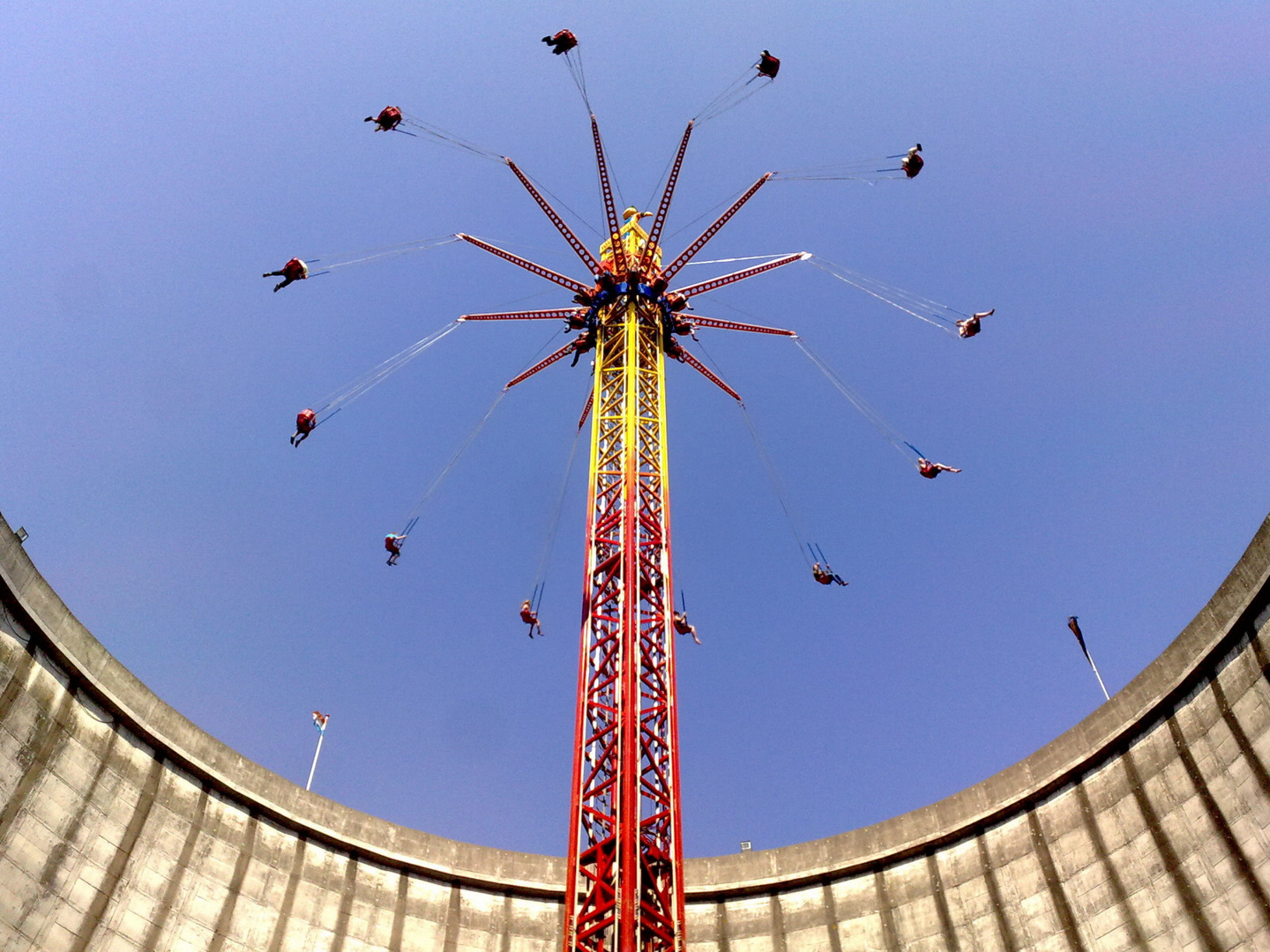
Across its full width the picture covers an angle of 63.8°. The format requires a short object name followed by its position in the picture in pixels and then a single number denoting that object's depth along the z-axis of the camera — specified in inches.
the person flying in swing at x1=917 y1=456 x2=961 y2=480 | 1679.4
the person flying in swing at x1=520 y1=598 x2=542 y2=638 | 1694.1
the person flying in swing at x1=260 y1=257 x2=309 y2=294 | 1414.9
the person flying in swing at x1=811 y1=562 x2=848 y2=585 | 1696.6
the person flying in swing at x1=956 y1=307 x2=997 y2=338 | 1603.1
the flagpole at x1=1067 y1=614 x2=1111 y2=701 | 1542.8
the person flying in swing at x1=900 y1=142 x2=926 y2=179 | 1664.6
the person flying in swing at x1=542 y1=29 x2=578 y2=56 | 1612.9
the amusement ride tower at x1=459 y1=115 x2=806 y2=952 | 1154.0
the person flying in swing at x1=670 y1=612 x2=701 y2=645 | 1644.7
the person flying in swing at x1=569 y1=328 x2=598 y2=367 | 1729.8
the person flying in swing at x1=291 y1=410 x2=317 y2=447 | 1553.9
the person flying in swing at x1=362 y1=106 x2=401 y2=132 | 1605.6
